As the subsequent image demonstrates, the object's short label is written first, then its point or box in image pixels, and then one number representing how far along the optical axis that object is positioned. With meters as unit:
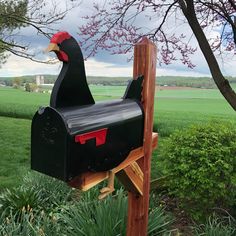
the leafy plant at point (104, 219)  2.06
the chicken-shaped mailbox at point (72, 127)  1.12
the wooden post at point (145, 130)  1.66
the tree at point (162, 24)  3.86
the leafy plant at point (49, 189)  2.93
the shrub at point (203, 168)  2.64
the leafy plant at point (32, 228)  2.09
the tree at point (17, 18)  5.98
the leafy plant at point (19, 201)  2.77
